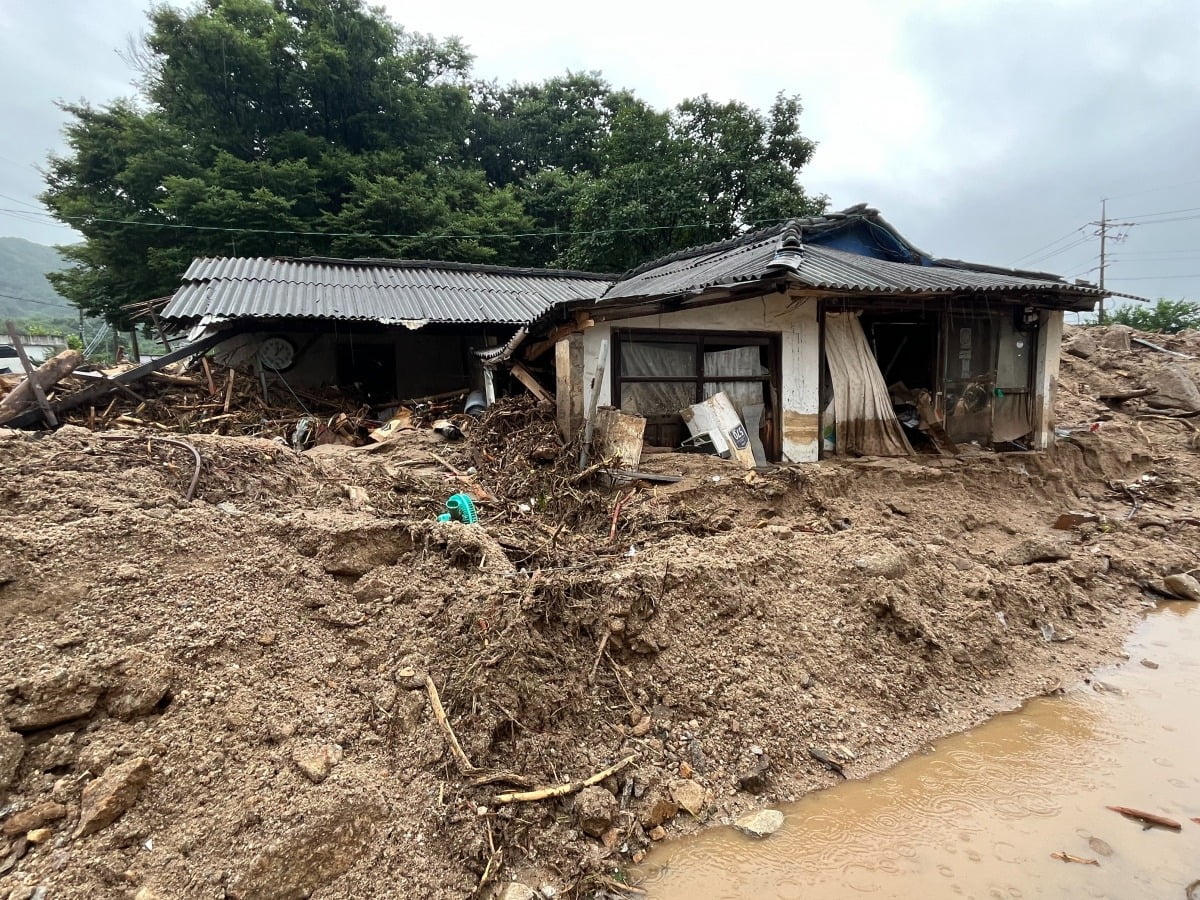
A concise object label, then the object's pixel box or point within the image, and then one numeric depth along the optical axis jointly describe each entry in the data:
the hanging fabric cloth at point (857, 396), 7.36
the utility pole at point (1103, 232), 31.78
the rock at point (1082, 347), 13.61
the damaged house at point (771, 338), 7.11
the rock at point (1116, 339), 14.09
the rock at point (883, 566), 4.90
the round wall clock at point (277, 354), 10.24
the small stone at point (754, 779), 3.47
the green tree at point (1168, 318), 23.36
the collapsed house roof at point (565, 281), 6.88
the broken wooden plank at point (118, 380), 6.98
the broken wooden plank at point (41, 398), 6.91
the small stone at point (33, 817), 2.42
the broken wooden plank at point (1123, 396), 11.71
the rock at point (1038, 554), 6.00
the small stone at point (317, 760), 2.82
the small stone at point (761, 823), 3.17
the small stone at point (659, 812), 3.16
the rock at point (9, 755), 2.52
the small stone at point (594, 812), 3.03
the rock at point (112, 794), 2.46
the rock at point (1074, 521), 7.30
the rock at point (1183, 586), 5.84
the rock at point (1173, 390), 11.31
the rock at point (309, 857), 2.46
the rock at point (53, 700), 2.67
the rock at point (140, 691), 2.83
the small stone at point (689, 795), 3.26
